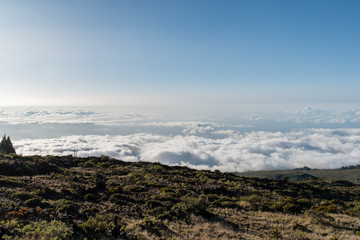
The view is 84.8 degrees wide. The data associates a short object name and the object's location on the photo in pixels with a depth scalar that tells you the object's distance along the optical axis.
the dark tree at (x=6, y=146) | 49.03
